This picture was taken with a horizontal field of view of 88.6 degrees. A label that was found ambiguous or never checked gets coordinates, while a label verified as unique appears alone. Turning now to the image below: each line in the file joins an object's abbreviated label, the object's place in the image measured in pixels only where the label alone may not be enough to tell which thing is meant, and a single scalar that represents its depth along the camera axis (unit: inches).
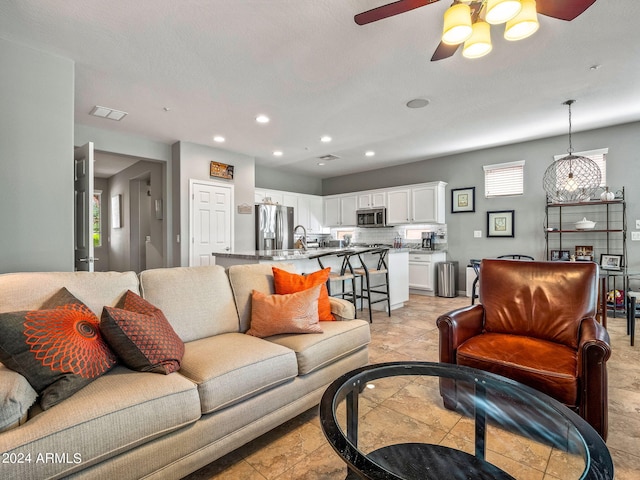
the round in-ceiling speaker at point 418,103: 147.2
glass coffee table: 44.9
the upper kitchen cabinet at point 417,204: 246.1
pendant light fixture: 160.1
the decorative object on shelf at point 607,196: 176.5
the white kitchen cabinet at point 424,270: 239.8
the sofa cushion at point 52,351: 48.5
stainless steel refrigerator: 245.9
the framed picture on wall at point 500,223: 220.2
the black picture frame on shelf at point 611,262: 175.5
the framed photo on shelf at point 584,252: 185.9
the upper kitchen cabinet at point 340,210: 297.4
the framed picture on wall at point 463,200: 238.2
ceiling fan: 65.6
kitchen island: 147.3
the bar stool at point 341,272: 151.2
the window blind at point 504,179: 216.8
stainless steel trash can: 233.6
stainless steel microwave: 274.5
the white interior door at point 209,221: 209.6
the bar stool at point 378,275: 167.5
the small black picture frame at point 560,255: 193.3
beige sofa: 44.1
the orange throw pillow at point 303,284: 95.8
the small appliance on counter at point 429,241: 253.8
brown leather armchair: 63.9
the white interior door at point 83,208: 124.0
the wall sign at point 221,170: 218.6
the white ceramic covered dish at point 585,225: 181.2
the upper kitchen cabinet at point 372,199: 275.9
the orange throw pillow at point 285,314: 83.8
